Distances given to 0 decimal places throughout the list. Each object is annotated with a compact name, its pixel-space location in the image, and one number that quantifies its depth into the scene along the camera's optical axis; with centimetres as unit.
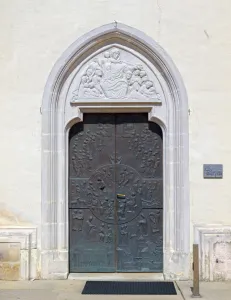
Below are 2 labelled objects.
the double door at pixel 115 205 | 785
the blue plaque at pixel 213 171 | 753
